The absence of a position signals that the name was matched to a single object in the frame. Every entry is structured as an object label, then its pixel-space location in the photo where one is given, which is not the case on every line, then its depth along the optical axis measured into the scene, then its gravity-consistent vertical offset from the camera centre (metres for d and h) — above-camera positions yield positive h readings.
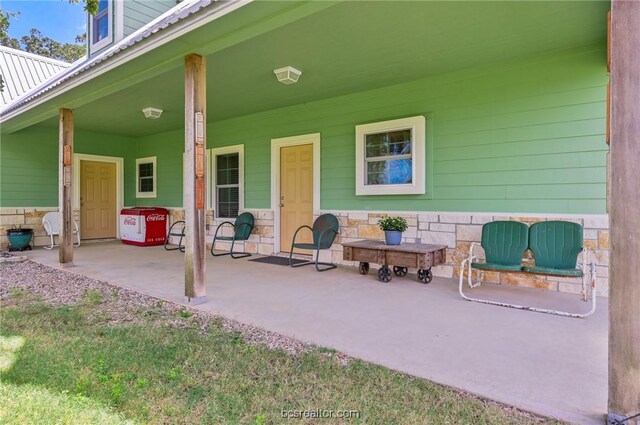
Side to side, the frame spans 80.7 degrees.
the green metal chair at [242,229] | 6.48 -0.37
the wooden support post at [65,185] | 5.39 +0.32
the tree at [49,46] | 15.14 +6.68
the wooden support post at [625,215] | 1.57 -0.02
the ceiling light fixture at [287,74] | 4.41 +1.61
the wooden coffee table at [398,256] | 4.18 -0.55
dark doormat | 5.72 -0.82
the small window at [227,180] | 7.08 +0.54
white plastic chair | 7.68 -0.36
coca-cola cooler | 7.88 -0.38
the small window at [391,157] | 4.85 +0.71
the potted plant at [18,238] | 7.12 -0.59
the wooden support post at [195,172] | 3.45 +0.33
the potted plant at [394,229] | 4.55 -0.24
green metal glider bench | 3.43 -0.38
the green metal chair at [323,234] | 5.22 -0.37
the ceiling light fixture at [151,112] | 6.31 +1.63
